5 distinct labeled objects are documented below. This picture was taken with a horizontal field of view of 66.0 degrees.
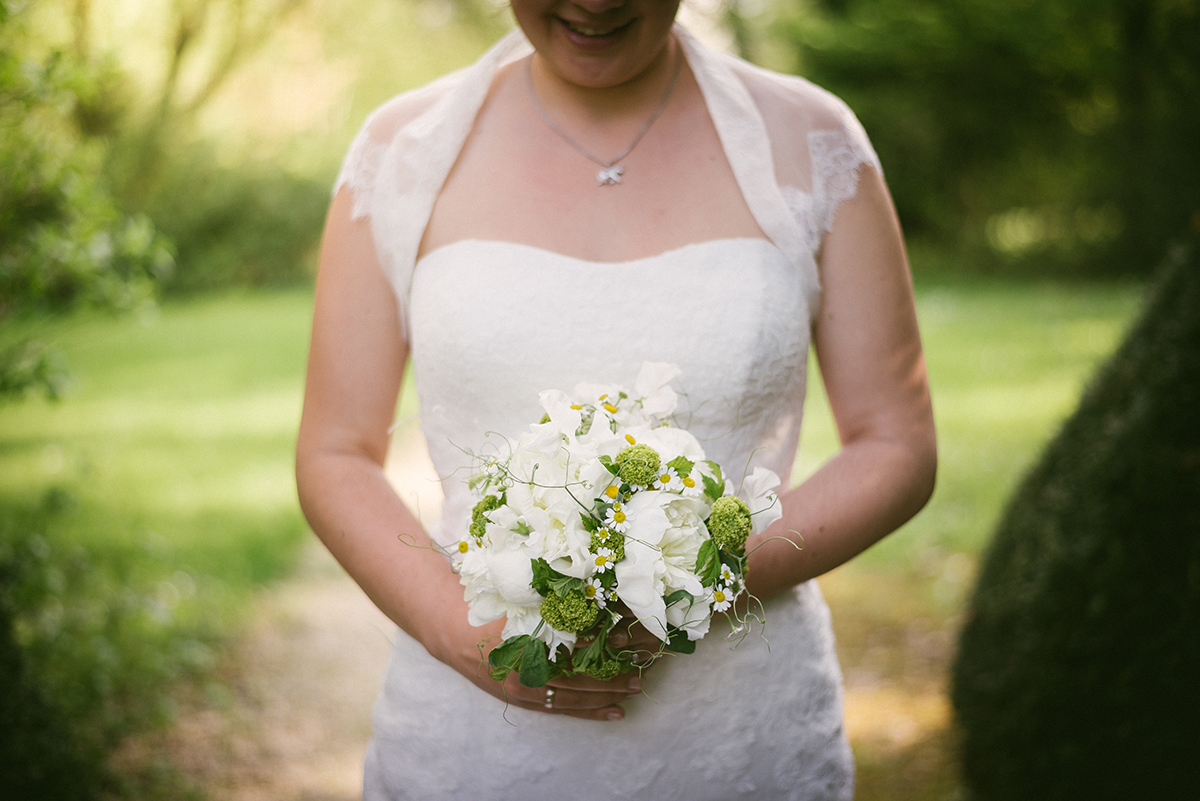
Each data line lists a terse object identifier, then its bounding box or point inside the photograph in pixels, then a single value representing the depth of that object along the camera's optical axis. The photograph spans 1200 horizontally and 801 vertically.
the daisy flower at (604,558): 1.42
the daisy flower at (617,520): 1.44
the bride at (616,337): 1.88
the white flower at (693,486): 1.44
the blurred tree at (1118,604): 2.76
